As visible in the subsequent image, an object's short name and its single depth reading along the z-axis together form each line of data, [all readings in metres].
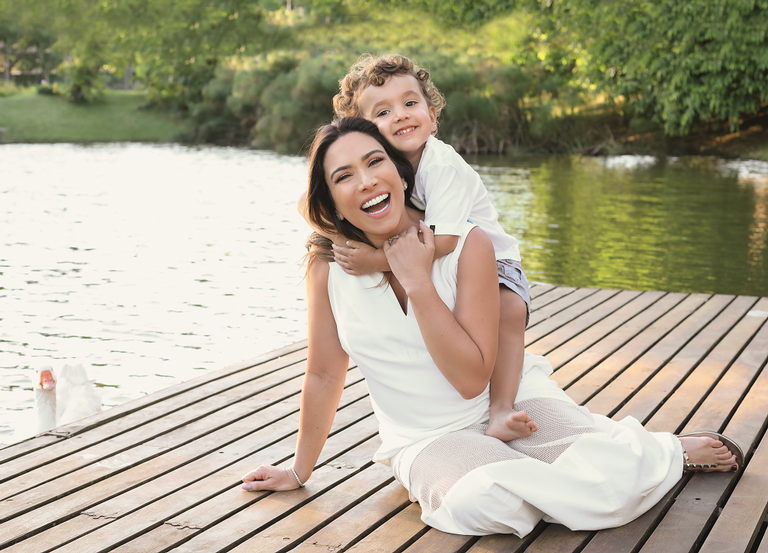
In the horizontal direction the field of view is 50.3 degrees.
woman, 2.02
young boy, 2.17
